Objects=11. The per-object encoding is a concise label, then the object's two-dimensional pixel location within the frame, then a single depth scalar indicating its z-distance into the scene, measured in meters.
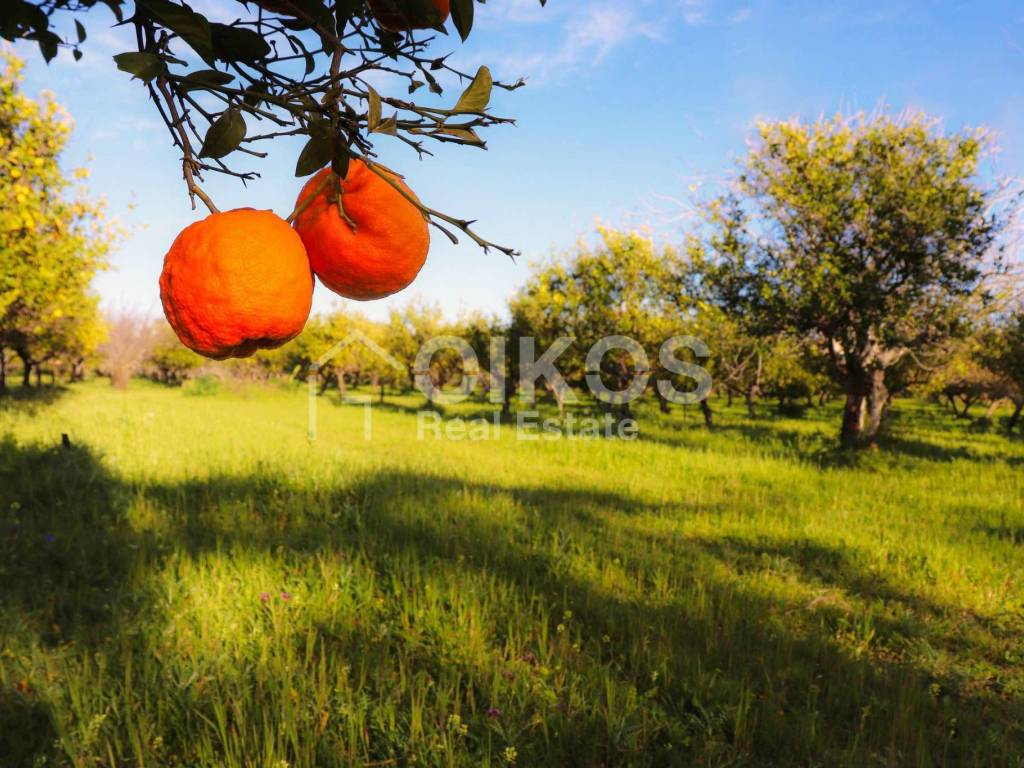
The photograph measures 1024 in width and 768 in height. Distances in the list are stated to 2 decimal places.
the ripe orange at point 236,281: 0.60
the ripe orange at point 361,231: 0.62
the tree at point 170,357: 46.09
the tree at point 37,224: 8.25
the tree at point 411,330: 33.56
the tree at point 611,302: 19.45
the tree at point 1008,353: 15.63
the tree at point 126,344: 44.16
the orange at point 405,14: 0.64
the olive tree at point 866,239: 10.55
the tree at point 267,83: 0.56
